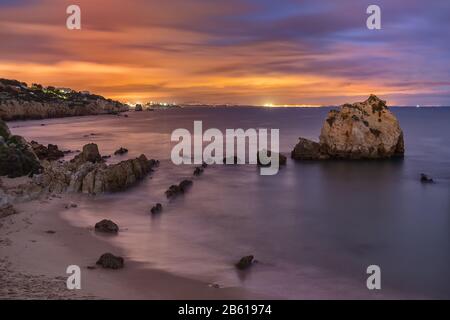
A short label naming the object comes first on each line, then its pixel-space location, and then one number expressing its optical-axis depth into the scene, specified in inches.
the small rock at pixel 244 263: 711.7
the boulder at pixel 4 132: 1471.5
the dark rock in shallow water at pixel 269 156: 1826.3
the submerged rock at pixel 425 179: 1556.8
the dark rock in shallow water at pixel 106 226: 868.6
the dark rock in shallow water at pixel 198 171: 1619.6
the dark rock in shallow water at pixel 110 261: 669.9
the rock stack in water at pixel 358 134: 1894.7
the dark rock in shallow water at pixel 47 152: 1779.4
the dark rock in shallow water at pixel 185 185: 1328.7
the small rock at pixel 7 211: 881.5
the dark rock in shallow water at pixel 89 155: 1508.4
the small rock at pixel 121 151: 2181.2
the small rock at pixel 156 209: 1051.3
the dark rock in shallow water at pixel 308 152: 1945.1
